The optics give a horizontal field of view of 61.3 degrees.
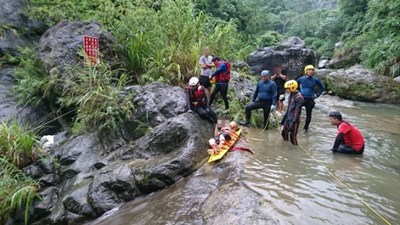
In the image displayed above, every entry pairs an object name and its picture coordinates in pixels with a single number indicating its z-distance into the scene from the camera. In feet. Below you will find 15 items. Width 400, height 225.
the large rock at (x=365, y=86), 47.88
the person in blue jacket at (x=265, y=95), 25.71
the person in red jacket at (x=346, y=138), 21.97
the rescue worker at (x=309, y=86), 26.23
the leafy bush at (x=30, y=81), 29.68
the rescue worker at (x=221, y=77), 26.14
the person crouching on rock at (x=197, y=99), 23.72
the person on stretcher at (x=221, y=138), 20.90
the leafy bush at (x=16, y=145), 22.75
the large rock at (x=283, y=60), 65.87
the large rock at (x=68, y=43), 29.94
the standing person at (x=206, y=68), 26.68
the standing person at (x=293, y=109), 23.36
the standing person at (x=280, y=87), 31.19
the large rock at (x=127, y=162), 19.30
